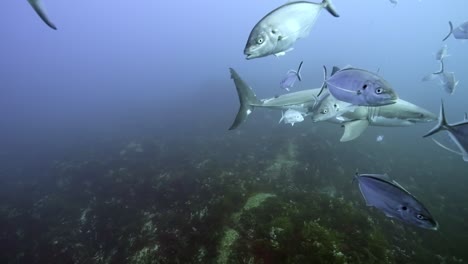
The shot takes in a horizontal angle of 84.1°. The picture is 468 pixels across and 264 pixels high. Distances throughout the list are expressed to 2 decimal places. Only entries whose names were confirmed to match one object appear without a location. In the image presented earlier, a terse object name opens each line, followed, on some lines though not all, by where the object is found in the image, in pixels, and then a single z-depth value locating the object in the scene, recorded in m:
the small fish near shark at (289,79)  6.70
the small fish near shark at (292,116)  6.48
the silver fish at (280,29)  2.70
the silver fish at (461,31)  6.16
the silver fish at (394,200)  2.55
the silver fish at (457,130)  2.64
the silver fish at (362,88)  2.72
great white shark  4.57
